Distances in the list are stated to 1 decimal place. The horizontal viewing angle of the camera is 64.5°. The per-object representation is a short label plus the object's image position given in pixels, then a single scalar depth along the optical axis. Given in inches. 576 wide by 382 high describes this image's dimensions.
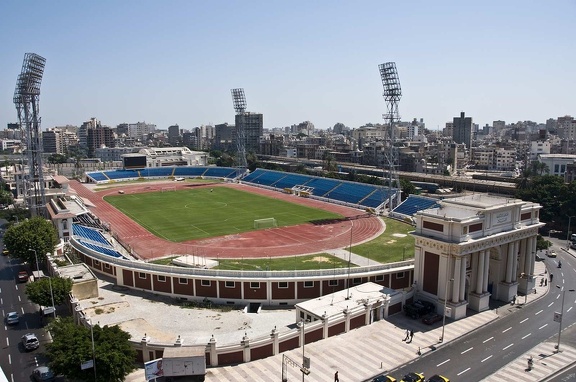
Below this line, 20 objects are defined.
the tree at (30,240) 2009.1
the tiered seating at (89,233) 2370.4
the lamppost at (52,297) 1532.7
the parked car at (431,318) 1540.4
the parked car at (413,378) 1152.2
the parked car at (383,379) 1147.3
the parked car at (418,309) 1592.0
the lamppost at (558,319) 1374.3
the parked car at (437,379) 1157.1
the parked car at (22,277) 2011.6
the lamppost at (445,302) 1427.2
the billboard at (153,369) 1148.5
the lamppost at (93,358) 1097.4
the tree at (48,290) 1537.9
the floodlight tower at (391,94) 3097.9
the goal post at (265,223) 2878.9
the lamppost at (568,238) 2645.2
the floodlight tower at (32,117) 2586.1
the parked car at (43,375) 1208.5
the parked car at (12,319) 1566.2
